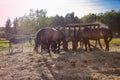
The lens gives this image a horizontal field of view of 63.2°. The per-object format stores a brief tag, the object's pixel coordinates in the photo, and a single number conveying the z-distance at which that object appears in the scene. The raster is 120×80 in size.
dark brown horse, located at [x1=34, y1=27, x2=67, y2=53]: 6.27
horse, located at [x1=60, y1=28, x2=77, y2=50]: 7.71
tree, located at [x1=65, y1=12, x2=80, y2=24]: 31.89
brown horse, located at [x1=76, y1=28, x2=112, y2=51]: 6.84
